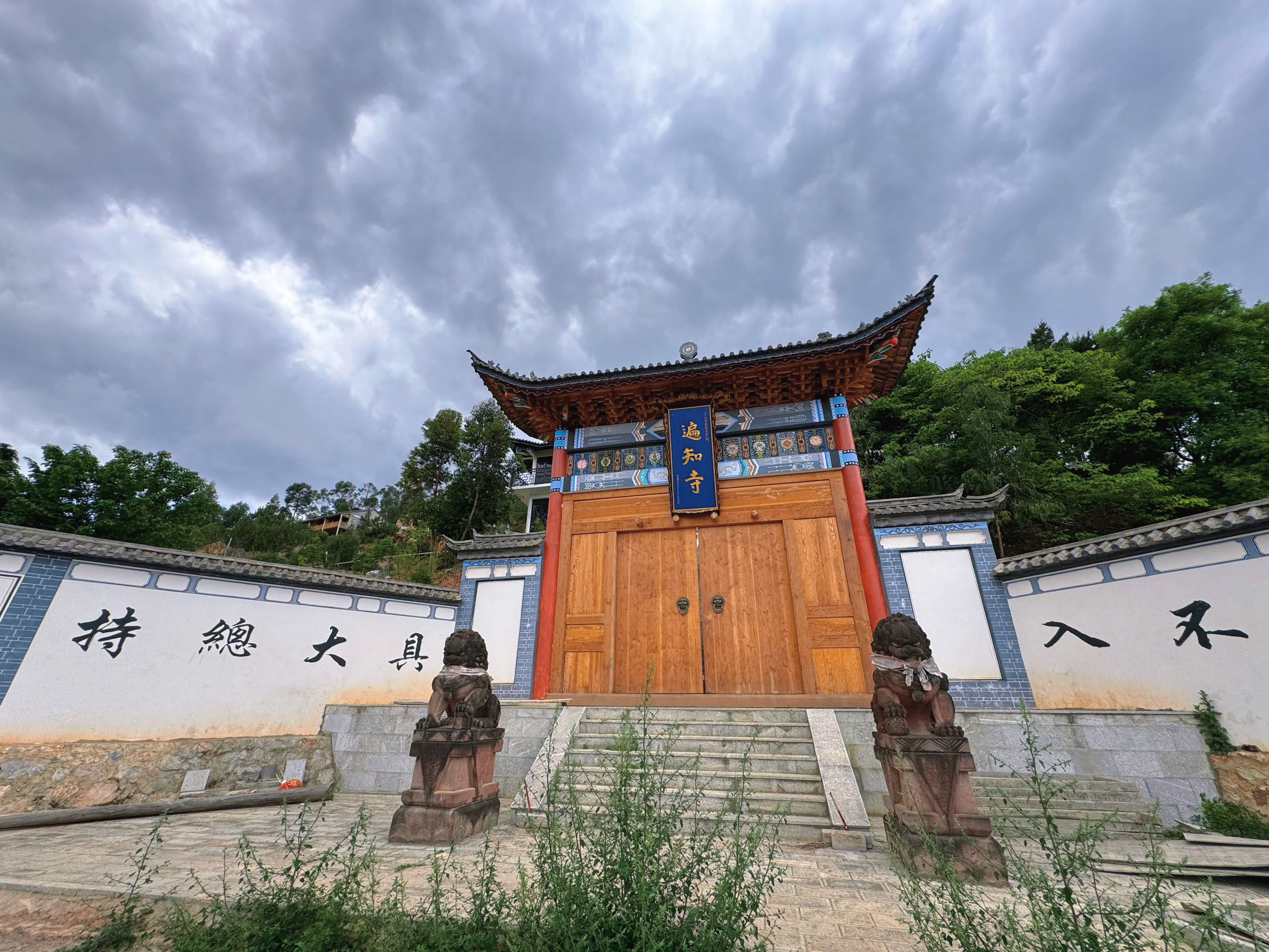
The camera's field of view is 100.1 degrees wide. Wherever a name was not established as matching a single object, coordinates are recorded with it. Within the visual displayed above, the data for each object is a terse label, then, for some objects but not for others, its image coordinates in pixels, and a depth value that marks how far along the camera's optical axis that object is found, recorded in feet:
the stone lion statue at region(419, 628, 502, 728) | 16.25
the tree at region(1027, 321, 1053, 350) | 73.87
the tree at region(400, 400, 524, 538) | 81.82
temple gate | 26.45
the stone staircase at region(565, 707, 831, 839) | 16.08
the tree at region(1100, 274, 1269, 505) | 47.01
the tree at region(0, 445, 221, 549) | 60.18
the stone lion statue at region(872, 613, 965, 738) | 13.47
